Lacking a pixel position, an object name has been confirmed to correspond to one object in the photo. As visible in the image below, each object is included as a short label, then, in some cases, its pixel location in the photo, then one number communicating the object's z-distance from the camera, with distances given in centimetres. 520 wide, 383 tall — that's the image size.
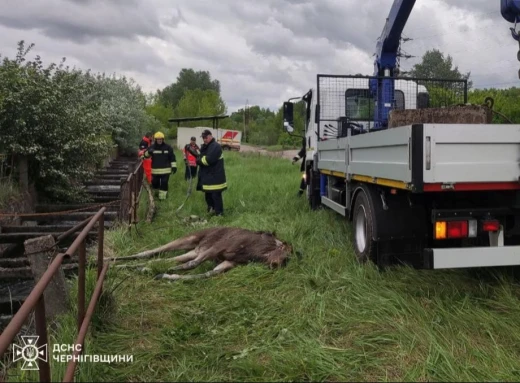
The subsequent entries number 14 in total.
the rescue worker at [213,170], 894
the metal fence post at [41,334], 208
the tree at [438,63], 4147
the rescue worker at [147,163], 1329
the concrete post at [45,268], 376
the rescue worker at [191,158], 1213
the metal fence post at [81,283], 310
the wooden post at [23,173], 873
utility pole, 7322
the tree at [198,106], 5231
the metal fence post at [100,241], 398
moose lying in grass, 533
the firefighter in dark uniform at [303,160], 1013
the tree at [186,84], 7950
